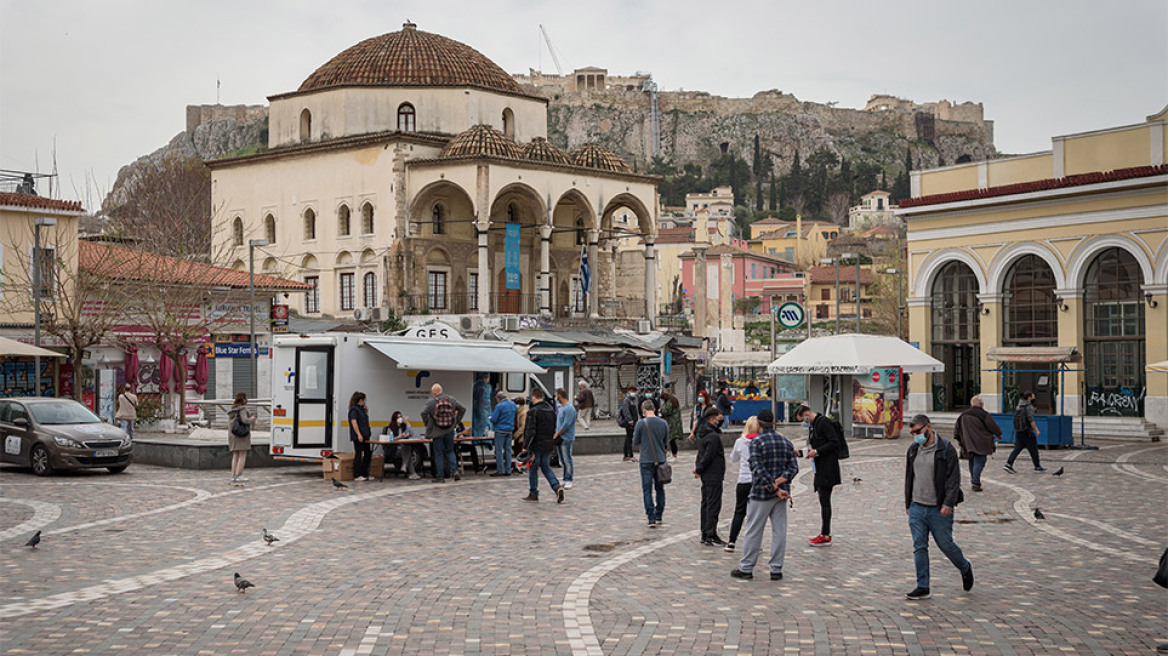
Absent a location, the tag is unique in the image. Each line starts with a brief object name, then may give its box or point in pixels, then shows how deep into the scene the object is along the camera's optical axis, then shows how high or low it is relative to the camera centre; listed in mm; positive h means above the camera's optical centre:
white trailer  22141 -198
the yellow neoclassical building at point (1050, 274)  35938 +2774
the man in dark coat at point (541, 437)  18281 -918
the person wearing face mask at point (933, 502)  11211 -1129
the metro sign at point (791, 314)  30953 +1296
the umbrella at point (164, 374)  36988 -92
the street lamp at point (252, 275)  34125 +2512
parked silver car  21922 -1125
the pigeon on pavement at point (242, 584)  10953 -1755
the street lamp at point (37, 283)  28597 +1923
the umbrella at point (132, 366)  36712 +133
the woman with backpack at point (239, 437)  20781 -1035
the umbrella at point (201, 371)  38531 -10
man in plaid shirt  12133 -1181
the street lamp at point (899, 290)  55575 +3394
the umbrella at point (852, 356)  28062 +290
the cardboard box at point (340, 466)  21391 -1546
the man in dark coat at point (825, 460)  14625 -1016
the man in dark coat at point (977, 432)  19766 -928
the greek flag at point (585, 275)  53469 +3821
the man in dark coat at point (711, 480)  14289 -1184
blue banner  49450 +4451
